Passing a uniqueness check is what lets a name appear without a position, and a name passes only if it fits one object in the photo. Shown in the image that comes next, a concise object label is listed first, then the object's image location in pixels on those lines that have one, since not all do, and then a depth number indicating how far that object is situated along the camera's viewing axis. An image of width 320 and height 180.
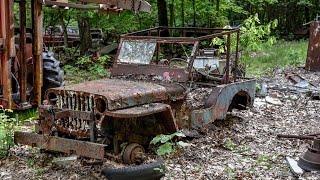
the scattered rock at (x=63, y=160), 5.43
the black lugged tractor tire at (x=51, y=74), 8.69
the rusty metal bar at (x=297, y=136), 5.68
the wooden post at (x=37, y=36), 7.47
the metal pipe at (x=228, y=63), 6.96
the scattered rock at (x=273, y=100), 9.42
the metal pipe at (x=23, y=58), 7.56
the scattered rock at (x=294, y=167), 5.32
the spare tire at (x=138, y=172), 4.85
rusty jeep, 5.19
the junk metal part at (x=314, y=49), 14.23
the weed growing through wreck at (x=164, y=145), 5.17
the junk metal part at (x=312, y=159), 5.38
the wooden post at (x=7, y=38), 6.87
